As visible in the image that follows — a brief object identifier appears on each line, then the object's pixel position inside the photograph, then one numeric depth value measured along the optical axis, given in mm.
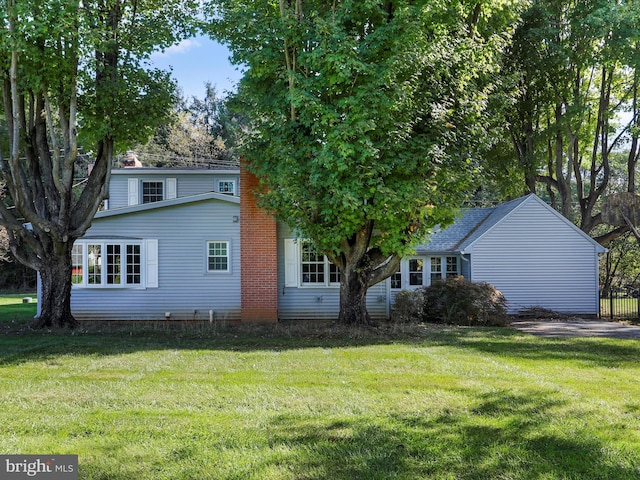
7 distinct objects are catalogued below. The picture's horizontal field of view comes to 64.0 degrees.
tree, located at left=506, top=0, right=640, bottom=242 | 18969
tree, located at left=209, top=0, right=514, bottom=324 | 10727
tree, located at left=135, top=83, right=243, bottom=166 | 37938
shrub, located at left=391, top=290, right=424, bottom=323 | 15242
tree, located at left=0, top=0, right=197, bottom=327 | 12086
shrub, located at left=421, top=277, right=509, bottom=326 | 14812
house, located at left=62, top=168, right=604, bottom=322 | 15078
